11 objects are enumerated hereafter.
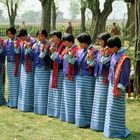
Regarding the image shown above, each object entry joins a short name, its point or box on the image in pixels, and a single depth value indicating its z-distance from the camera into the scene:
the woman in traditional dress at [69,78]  9.30
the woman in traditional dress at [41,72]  10.03
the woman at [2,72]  10.87
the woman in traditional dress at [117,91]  8.25
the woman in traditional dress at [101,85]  8.73
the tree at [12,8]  55.56
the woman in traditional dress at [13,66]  10.66
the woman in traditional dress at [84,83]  9.08
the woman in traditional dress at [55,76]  9.73
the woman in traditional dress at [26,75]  10.42
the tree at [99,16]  29.06
